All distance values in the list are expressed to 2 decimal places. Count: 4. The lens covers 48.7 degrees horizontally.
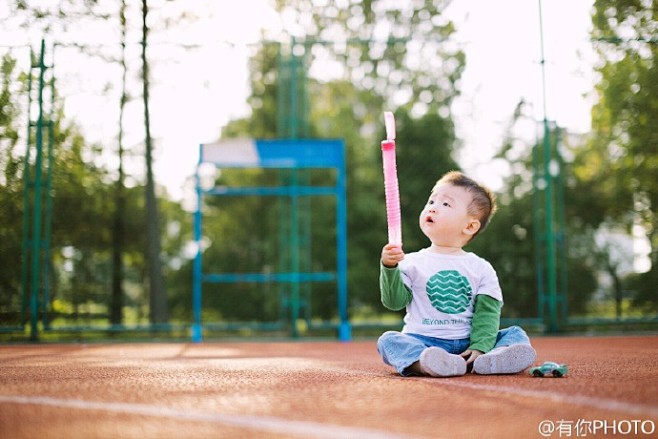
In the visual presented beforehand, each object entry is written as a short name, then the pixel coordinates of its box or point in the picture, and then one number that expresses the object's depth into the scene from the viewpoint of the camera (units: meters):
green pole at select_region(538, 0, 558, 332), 5.87
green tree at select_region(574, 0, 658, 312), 5.92
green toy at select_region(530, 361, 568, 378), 2.57
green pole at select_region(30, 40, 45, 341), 5.54
